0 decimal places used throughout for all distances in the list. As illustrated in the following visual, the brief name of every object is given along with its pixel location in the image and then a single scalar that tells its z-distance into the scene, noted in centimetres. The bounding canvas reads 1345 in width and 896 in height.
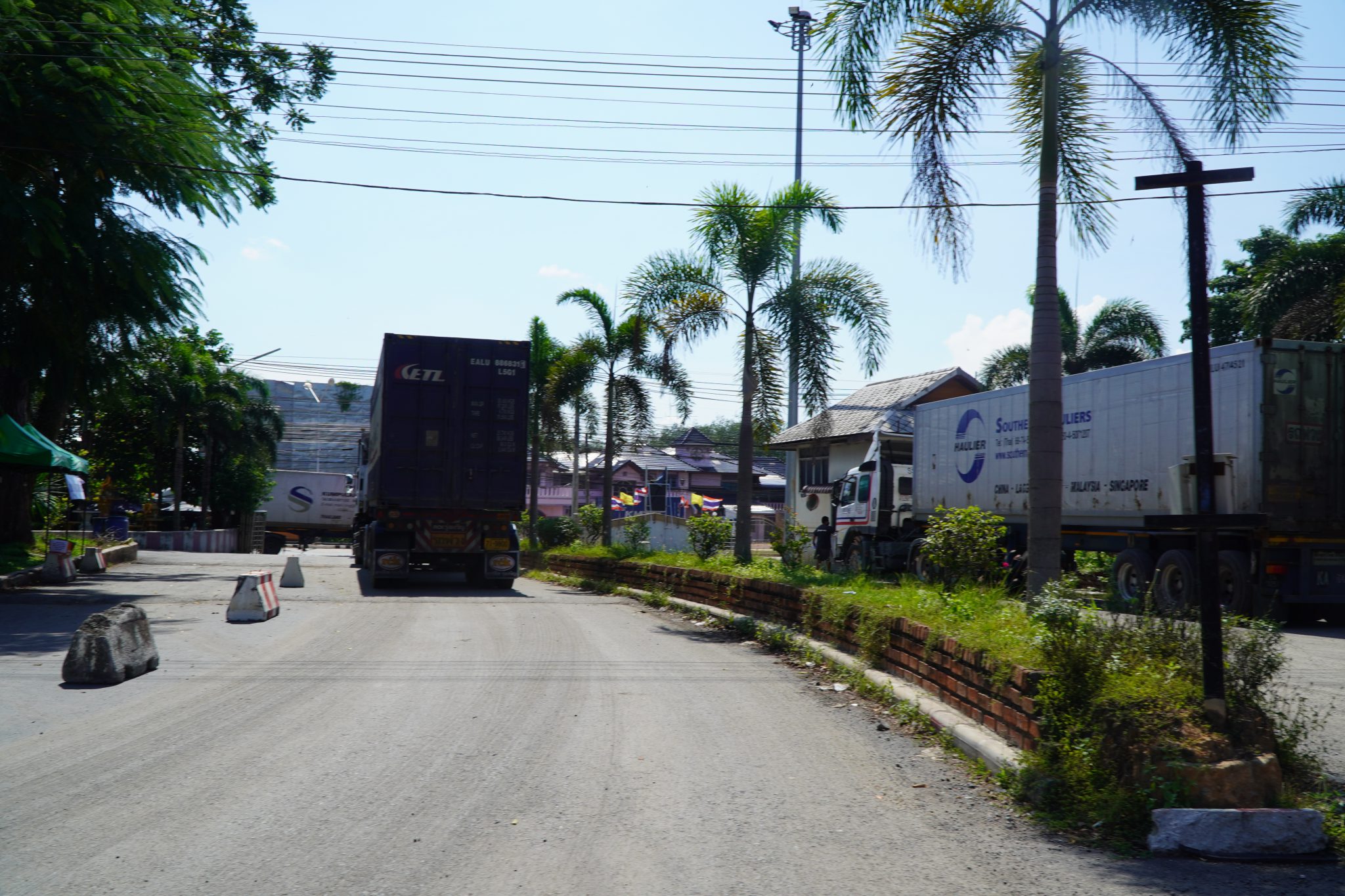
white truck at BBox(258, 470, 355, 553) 5631
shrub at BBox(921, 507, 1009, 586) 1080
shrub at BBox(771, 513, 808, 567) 1616
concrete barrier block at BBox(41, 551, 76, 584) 1845
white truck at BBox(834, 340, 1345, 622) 1361
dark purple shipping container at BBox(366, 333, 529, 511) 1880
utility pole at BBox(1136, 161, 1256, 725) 520
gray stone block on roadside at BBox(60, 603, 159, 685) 841
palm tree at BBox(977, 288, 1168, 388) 3462
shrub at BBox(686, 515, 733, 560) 1800
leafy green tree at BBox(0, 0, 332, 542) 1399
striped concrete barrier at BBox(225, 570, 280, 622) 1314
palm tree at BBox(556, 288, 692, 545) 2508
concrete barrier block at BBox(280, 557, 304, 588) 1923
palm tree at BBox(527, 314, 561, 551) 2975
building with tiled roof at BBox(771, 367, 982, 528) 3356
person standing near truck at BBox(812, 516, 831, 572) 2533
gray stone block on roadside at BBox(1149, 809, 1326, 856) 454
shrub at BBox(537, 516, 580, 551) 3128
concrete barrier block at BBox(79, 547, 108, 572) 2152
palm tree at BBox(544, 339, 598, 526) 2658
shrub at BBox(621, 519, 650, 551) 2298
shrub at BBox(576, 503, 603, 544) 2883
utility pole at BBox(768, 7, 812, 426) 3467
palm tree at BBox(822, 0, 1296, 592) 893
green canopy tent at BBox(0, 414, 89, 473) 1722
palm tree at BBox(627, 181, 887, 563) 1583
